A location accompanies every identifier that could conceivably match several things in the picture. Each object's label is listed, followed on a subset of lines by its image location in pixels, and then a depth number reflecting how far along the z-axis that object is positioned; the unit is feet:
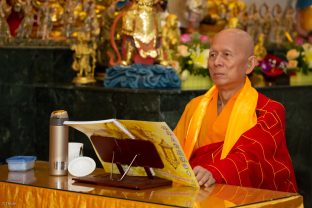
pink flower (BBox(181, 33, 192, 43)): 24.98
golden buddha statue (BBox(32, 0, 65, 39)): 24.50
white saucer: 13.10
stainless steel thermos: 13.07
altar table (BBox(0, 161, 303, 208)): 11.21
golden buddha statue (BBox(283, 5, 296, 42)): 31.48
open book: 12.03
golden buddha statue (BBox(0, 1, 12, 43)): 22.79
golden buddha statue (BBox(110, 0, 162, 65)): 22.19
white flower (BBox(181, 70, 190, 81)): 22.72
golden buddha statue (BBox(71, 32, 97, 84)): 23.31
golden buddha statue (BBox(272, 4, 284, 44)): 30.87
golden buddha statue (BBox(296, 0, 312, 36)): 31.36
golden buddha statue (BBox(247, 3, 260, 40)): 30.25
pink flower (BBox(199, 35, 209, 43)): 24.64
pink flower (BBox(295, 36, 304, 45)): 30.09
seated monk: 14.10
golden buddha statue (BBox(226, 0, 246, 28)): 29.43
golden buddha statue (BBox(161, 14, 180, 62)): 24.25
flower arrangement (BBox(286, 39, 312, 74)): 26.39
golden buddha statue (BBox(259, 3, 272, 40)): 30.84
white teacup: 13.73
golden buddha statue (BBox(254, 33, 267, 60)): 26.80
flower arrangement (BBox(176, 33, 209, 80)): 22.96
